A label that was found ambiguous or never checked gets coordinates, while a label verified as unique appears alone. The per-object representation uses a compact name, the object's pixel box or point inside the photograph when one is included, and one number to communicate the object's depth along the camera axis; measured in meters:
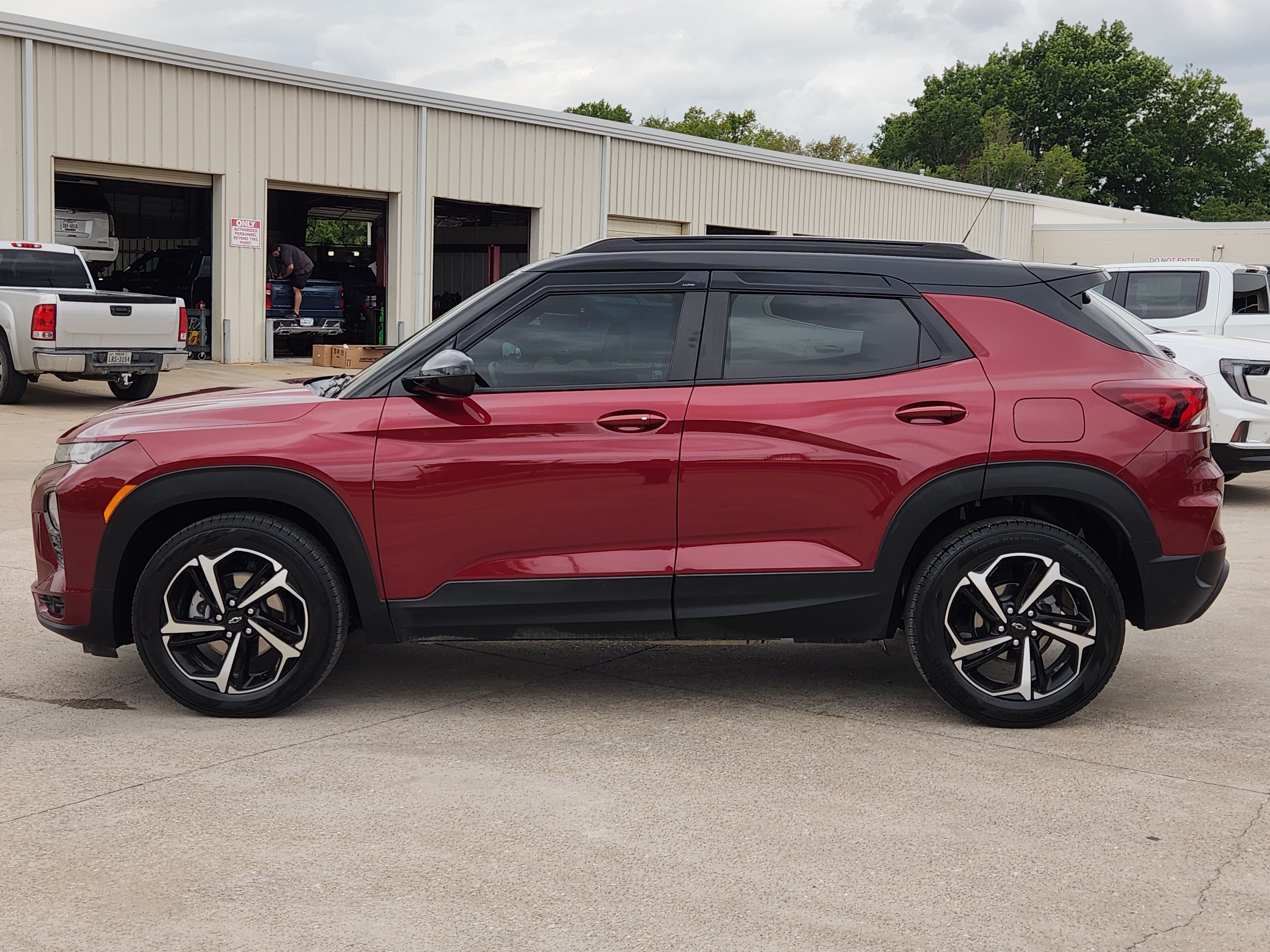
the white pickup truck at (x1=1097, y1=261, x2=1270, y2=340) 12.85
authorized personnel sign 21.75
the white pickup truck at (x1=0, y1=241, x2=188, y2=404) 15.56
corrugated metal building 19.45
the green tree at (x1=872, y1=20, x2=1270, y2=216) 75.38
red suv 4.84
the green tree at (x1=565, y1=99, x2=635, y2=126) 93.00
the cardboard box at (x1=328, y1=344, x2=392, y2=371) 21.03
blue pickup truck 23.69
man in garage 23.72
